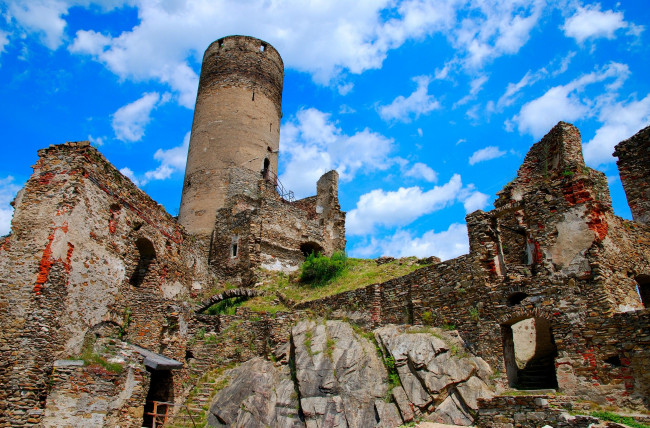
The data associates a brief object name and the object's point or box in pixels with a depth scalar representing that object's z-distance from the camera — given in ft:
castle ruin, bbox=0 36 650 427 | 39.24
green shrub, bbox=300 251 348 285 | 73.97
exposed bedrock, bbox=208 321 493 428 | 41.50
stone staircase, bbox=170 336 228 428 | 49.01
